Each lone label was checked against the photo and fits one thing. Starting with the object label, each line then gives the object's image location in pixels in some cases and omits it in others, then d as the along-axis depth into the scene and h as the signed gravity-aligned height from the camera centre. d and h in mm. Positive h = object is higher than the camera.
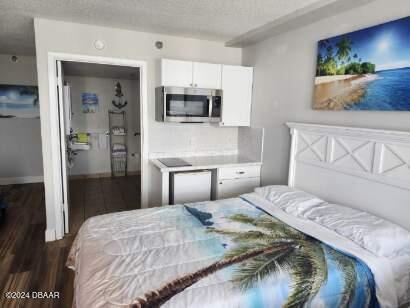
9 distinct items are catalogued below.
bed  1363 -784
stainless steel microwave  3156 +121
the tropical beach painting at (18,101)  5020 +191
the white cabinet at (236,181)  3330 -771
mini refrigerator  3121 -792
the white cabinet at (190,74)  3162 +473
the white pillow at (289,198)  2268 -685
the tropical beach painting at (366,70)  1884 +366
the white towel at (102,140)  5961 -553
